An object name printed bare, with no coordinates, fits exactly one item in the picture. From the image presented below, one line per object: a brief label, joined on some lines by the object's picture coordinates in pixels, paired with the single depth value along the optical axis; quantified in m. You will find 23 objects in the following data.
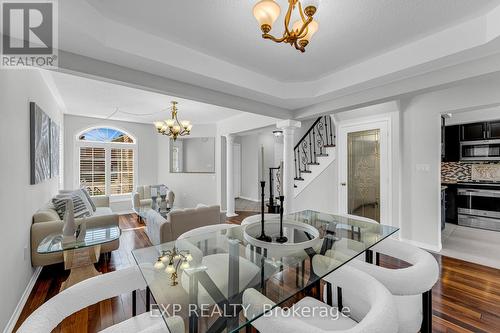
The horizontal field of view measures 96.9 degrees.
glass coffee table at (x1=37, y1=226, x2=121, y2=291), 2.16
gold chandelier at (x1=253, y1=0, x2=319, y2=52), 1.22
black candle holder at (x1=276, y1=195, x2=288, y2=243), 1.85
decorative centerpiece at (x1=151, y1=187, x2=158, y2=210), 4.67
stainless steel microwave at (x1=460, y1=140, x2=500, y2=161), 4.30
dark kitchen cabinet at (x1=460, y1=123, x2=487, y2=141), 4.37
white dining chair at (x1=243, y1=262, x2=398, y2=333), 0.79
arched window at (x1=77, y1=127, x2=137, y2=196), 5.61
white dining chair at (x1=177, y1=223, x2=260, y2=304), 1.26
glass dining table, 1.05
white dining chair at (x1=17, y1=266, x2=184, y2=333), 0.81
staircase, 4.86
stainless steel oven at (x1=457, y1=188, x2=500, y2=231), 4.28
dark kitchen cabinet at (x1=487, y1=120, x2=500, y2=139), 4.21
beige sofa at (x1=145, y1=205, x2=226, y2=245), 3.03
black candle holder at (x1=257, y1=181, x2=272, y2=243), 1.84
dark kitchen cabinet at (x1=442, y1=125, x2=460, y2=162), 4.72
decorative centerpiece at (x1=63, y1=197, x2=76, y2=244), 2.21
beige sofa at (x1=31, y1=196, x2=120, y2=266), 2.57
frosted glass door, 4.07
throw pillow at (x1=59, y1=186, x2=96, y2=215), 4.00
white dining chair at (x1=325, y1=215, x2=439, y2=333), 1.15
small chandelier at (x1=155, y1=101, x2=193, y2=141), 4.30
